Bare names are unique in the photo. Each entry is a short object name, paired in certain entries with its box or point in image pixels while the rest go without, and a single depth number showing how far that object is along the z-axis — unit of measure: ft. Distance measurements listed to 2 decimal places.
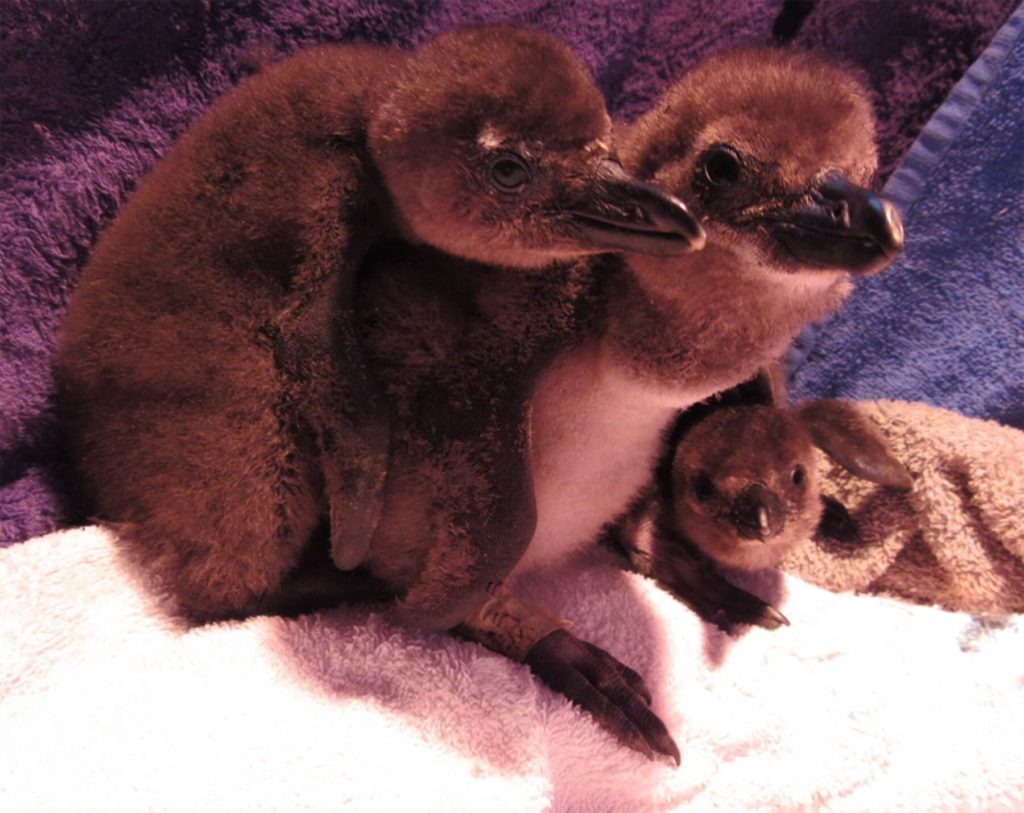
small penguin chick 1.47
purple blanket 1.51
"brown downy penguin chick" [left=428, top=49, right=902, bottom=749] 1.05
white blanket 1.12
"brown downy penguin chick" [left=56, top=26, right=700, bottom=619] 1.09
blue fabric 1.80
